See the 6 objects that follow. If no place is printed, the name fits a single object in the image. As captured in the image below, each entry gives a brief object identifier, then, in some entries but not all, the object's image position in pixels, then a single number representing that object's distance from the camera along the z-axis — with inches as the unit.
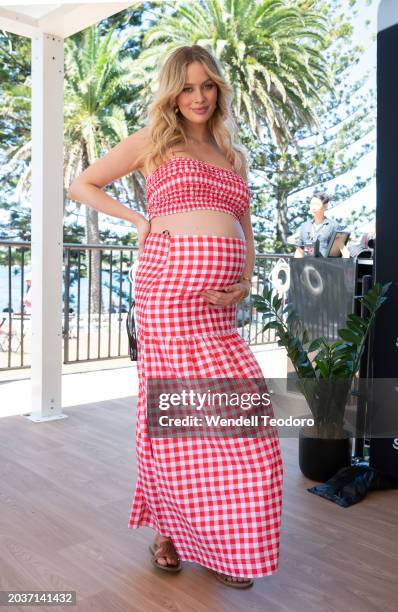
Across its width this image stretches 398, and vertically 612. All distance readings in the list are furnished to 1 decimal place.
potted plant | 101.8
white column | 128.1
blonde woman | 63.4
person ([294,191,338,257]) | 195.6
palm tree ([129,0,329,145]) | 505.0
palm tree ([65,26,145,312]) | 554.3
